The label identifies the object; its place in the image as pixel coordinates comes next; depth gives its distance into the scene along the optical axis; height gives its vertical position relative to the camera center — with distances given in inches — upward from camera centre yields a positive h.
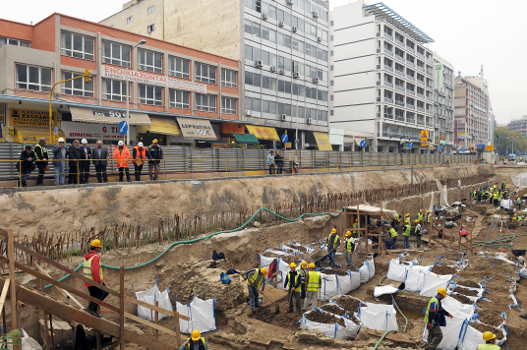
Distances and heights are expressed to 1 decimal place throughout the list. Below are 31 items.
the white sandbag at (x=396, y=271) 495.4 -147.7
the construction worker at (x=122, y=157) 585.0 +9.2
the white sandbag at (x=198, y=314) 384.2 -158.3
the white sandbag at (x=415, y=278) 468.1 -148.2
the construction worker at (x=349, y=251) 540.1 -130.3
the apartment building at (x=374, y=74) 2352.4 +604.9
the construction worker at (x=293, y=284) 408.2 -135.5
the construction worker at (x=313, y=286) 408.8 -136.9
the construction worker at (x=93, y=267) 301.0 -85.4
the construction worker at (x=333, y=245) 541.0 -120.9
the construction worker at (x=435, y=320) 322.7 -138.4
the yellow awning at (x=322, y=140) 1833.2 +118.1
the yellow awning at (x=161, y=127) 1166.3 +120.6
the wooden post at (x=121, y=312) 270.1 -113.3
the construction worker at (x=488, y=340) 257.2 -126.9
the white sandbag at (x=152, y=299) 404.2 -150.1
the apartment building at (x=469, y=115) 3879.4 +551.5
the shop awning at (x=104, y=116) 988.8 +138.6
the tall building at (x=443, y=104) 3176.7 +544.3
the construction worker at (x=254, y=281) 407.0 -131.6
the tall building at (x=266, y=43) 1520.7 +540.0
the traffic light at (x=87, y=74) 714.3 +175.5
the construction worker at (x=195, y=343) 269.5 -132.7
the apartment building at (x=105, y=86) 936.3 +239.0
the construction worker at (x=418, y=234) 697.0 -136.1
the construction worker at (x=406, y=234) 690.2 -132.9
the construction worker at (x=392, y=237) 668.8 -137.9
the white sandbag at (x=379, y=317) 364.5 -154.0
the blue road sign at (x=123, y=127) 768.5 +78.0
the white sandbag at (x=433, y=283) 446.0 -148.0
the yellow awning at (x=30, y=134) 924.6 +78.3
